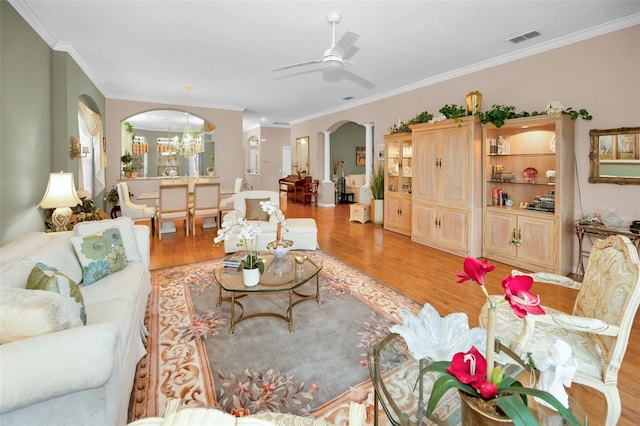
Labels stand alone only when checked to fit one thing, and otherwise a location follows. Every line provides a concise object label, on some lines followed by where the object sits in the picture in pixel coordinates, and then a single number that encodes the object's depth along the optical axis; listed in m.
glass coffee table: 2.63
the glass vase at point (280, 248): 3.14
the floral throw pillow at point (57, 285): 1.67
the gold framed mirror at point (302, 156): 10.87
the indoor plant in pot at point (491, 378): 0.81
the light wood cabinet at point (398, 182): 6.22
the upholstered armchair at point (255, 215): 4.89
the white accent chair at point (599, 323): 1.48
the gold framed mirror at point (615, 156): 3.52
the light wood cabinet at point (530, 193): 3.88
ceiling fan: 3.12
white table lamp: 3.37
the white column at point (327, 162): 10.06
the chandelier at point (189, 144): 7.37
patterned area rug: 1.91
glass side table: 1.16
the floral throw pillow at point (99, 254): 2.52
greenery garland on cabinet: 3.84
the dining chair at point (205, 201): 6.26
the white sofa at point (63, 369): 1.13
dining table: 6.56
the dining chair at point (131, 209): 6.13
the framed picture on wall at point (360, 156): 12.18
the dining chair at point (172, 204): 5.89
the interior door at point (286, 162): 12.77
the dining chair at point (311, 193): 10.36
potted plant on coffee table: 2.65
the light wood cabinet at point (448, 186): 4.71
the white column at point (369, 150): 7.80
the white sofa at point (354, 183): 11.06
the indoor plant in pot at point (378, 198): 7.13
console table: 3.38
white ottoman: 4.99
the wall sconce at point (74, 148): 4.45
